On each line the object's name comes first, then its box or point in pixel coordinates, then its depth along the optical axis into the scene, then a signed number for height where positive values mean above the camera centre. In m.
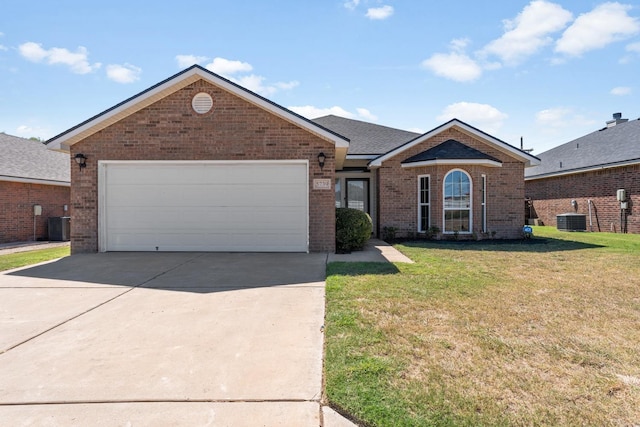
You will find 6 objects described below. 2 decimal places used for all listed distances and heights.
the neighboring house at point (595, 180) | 15.06 +1.58
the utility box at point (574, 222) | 16.59 -0.53
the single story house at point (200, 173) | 9.15 +1.08
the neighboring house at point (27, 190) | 13.51 +1.01
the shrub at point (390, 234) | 12.84 -0.82
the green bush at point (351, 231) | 9.51 -0.52
